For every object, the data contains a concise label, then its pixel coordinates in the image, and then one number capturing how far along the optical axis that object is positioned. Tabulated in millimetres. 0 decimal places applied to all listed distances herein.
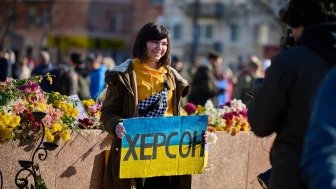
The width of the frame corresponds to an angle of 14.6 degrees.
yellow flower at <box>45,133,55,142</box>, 9359
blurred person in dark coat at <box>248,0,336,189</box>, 6411
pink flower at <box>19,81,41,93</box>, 9676
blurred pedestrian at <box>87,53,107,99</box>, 20088
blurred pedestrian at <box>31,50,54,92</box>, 20447
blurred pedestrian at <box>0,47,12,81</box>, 18826
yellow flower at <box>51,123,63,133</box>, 9401
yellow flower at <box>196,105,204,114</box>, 11768
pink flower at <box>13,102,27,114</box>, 9343
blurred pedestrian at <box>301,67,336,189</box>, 4714
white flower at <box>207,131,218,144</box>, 10703
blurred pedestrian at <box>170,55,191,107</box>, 20842
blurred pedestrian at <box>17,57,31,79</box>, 24053
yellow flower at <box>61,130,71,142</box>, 9517
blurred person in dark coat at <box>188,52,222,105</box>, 21027
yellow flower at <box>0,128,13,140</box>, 9027
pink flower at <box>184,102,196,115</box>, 11494
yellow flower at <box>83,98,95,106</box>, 10798
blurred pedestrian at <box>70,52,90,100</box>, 19085
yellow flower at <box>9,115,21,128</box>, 9053
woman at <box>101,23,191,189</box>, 8689
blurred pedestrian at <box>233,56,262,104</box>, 21101
